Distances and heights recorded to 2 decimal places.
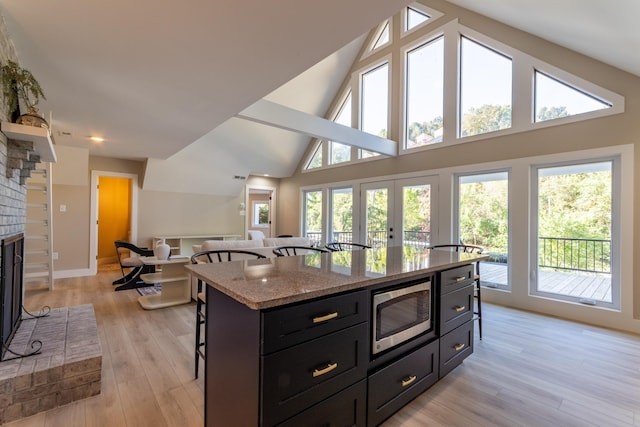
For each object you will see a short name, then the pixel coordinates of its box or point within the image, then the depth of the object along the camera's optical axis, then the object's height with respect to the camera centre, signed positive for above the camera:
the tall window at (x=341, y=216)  6.41 +0.00
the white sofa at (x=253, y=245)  3.53 -0.43
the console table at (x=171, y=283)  3.70 -0.94
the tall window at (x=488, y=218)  4.11 -0.01
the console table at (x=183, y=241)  6.38 -0.64
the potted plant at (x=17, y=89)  1.85 +0.83
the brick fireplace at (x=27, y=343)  1.70 -0.96
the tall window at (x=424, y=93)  4.94 +2.24
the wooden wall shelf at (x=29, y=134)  1.85 +0.52
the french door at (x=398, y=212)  4.94 +0.09
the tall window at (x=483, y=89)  4.15 +1.96
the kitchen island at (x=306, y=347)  1.09 -0.58
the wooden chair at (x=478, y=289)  2.66 -0.69
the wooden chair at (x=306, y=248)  2.93 -0.36
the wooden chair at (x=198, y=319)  2.06 -0.76
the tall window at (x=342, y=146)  6.54 +1.66
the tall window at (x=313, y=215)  7.18 +0.01
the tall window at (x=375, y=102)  5.89 +2.46
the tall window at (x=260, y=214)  10.55 +0.03
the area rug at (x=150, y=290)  4.36 -1.21
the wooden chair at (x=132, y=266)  4.70 -0.93
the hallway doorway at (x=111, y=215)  7.37 -0.06
